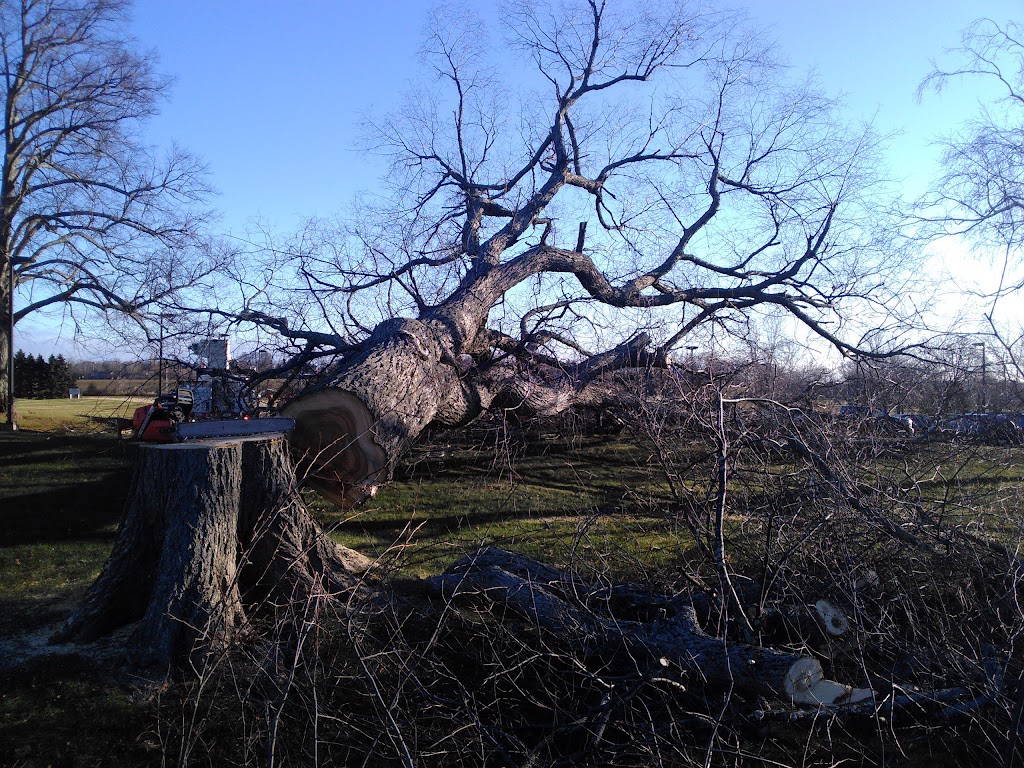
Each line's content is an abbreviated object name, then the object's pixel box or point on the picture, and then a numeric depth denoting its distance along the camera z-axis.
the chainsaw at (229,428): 4.43
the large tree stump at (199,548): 3.80
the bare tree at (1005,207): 11.55
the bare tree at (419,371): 4.03
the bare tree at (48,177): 16.69
